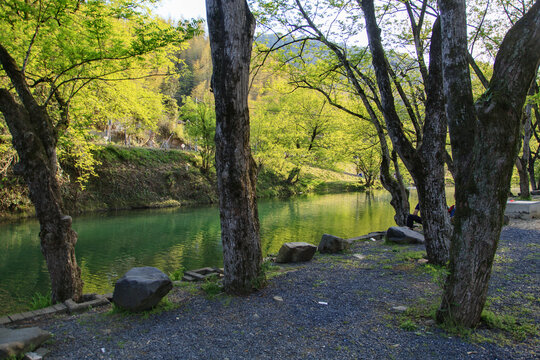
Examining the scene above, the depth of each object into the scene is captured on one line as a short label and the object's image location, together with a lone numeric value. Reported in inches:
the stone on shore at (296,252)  322.7
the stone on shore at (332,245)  362.6
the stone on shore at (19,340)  134.4
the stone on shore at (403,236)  390.6
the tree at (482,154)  134.3
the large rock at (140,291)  188.7
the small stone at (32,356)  137.6
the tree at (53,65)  222.8
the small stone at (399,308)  177.3
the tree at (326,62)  341.4
